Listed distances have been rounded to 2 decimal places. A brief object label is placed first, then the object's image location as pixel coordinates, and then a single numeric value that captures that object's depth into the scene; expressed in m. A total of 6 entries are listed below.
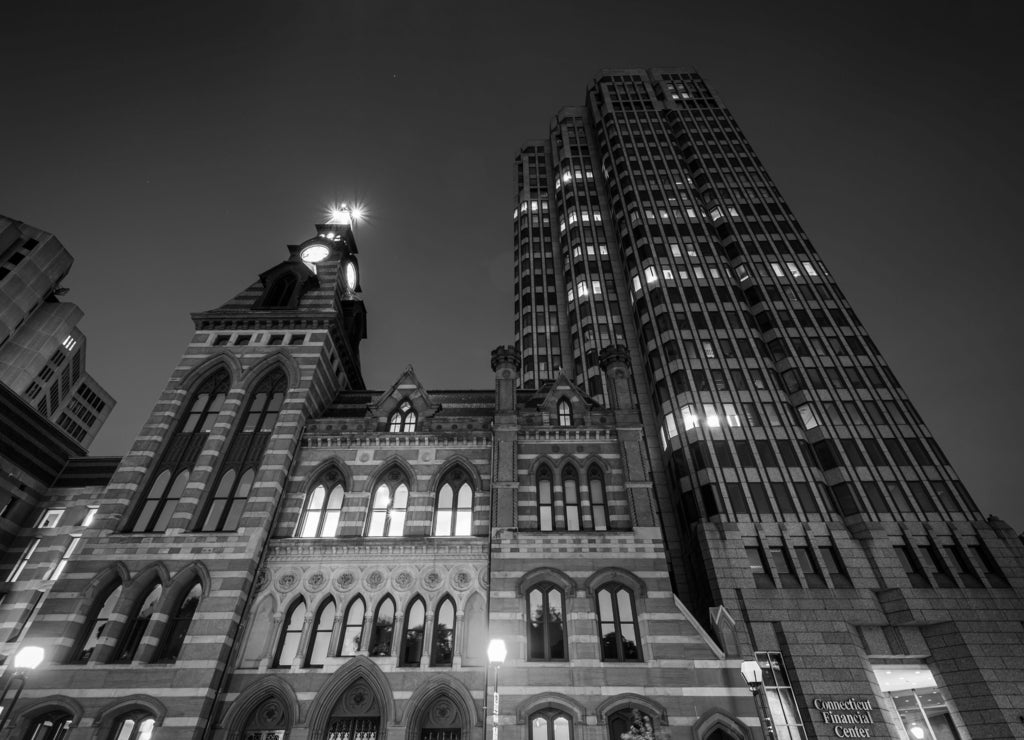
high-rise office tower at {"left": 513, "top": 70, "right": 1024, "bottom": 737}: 29.47
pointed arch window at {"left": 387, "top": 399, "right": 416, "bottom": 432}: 29.44
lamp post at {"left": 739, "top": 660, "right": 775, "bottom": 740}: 16.14
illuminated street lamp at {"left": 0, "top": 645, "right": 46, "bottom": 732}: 16.02
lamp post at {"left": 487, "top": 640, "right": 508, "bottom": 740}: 14.70
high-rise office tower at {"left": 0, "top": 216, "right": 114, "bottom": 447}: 81.44
